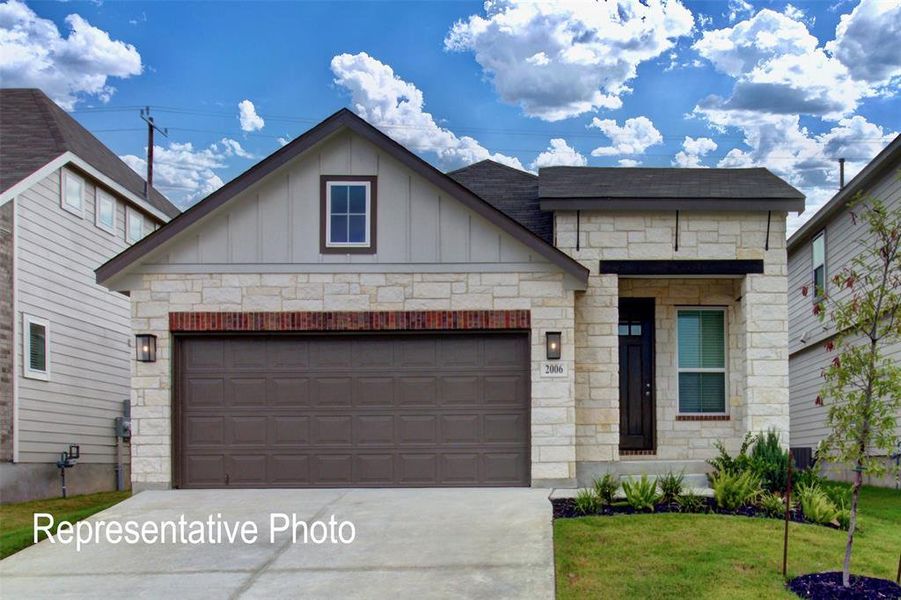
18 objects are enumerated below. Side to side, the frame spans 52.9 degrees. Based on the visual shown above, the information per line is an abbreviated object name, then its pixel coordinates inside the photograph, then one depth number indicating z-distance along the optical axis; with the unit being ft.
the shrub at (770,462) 39.04
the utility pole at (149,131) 87.10
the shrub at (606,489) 35.37
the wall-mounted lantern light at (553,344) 41.24
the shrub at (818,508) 33.42
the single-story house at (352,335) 41.52
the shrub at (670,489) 35.63
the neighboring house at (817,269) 54.08
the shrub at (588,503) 34.35
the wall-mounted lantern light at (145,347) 41.57
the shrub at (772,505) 33.96
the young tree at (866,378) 25.31
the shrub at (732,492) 34.88
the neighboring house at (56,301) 50.88
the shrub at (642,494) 34.30
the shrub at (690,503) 34.45
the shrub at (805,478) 37.42
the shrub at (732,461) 40.45
